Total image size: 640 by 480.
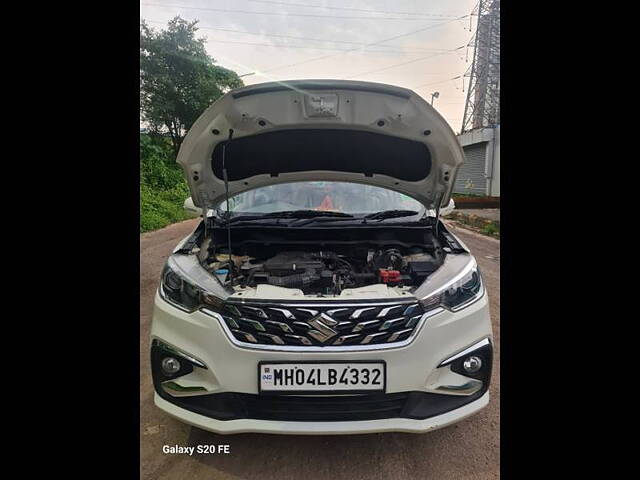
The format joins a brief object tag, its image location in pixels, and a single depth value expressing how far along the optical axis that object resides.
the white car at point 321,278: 1.30
